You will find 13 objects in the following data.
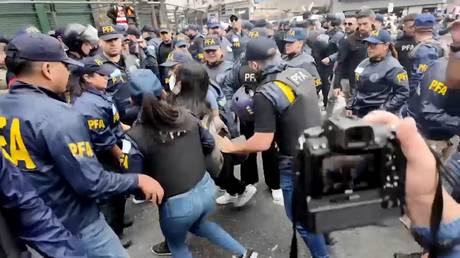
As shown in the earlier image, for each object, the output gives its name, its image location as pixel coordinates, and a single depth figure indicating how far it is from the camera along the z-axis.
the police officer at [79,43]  4.14
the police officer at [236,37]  7.62
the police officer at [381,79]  3.86
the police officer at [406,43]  5.78
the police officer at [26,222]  1.53
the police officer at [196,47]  7.61
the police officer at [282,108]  2.46
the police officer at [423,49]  4.27
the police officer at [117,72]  4.02
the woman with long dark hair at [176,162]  2.28
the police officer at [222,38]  6.88
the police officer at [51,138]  1.77
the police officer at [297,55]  4.68
